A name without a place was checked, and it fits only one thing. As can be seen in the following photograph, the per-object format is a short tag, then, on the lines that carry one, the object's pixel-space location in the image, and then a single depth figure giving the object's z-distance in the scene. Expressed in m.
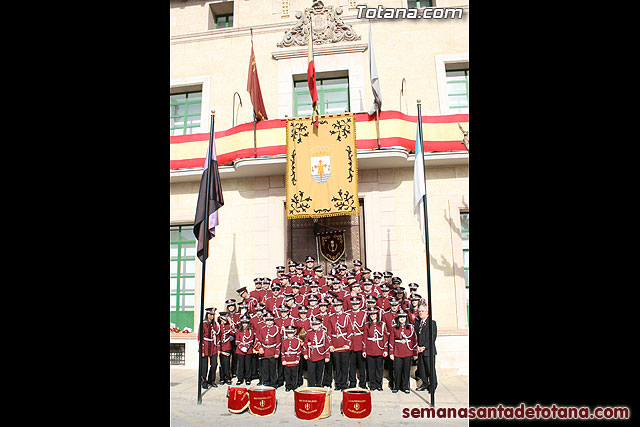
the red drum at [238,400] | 6.89
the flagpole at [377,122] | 11.21
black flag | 8.36
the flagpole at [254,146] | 11.55
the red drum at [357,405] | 6.47
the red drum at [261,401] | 6.75
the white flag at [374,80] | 10.77
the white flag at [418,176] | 7.69
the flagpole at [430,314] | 6.91
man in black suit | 8.15
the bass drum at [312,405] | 6.40
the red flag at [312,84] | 10.49
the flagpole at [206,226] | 7.64
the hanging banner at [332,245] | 11.56
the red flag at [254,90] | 11.55
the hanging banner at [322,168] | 10.53
